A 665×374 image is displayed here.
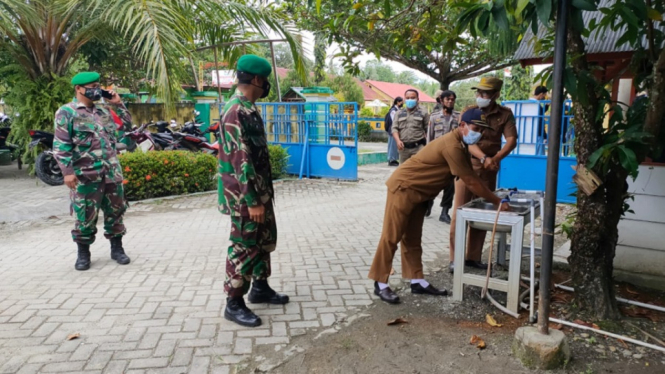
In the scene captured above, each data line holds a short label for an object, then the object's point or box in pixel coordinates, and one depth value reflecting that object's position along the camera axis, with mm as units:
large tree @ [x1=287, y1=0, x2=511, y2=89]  4273
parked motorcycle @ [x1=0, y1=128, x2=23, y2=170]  11324
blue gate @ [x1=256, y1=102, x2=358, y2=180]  9891
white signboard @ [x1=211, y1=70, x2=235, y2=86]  27697
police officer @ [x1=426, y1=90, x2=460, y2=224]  6023
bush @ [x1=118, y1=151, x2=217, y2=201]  7711
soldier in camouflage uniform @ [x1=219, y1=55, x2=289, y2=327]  3182
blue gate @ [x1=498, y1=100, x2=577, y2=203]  7599
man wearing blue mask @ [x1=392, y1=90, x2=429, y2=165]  6574
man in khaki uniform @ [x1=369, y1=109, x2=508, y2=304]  3447
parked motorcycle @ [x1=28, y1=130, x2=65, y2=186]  8851
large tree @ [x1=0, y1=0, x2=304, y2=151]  6852
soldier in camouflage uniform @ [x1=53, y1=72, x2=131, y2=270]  4414
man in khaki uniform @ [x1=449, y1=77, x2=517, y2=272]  4281
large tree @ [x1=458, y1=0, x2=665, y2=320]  2977
